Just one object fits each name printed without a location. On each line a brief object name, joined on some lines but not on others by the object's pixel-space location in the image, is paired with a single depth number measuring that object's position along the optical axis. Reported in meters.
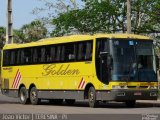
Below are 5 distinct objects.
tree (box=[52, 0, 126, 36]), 43.31
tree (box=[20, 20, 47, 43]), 83.30
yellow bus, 24.67
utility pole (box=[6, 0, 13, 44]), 40.28
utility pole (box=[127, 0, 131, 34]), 32.36
